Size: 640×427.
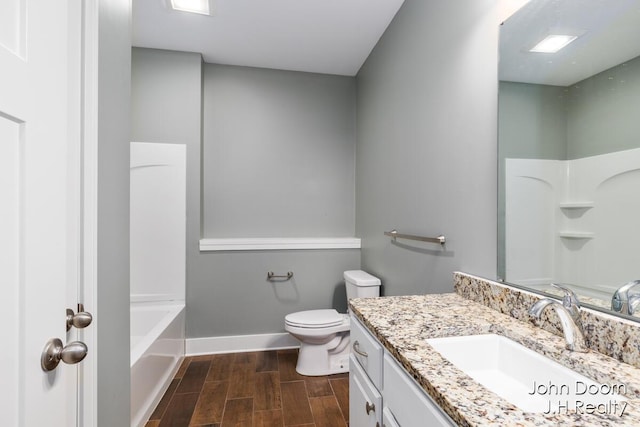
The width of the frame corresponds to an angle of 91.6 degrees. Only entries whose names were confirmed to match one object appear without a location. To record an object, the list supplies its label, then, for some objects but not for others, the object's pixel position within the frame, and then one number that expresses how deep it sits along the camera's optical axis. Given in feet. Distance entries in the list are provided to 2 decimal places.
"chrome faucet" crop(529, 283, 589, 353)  2.67
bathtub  5.53
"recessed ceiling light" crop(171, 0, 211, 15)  6.63
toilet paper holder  9.27
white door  1.90
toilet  7.43
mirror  2.68
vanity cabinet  2.40
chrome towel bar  5.17
